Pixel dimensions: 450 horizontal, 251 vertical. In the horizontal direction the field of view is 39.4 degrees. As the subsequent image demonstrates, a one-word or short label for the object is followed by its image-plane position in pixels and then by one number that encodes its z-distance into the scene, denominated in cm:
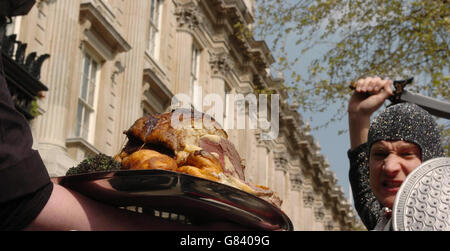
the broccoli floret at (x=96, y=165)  224
